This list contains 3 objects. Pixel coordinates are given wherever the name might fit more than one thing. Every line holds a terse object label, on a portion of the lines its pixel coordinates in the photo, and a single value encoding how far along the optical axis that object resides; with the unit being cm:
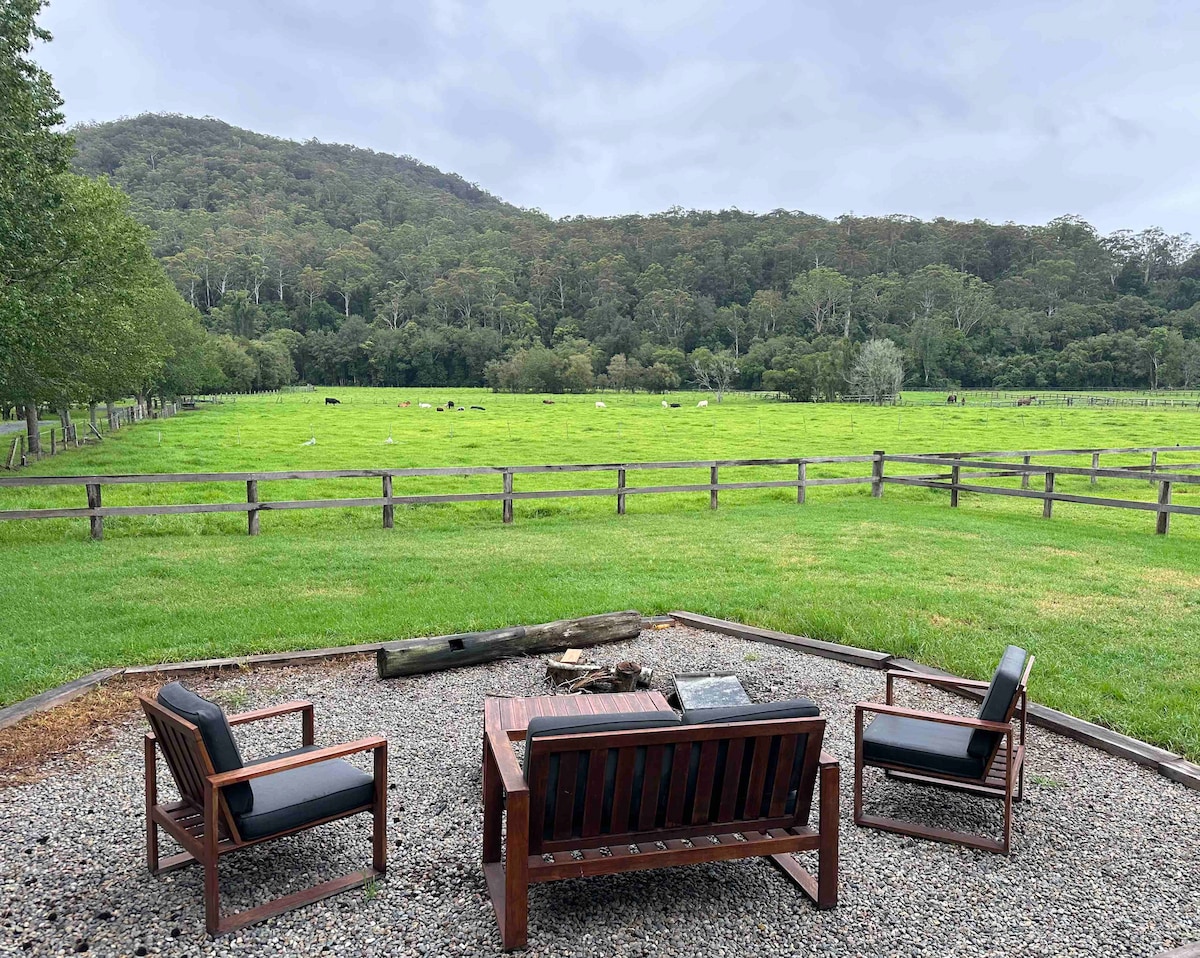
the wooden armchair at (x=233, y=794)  337
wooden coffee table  462
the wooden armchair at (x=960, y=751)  408
